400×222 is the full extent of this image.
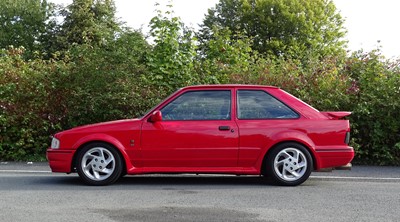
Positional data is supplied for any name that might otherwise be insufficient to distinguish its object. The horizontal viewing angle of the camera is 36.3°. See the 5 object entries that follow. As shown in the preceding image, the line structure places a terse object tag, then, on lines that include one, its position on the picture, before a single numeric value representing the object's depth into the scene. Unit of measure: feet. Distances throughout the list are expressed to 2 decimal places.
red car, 27.68
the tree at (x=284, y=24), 157.62
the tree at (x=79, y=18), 162.61
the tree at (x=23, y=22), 179.83
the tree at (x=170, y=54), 44.19
